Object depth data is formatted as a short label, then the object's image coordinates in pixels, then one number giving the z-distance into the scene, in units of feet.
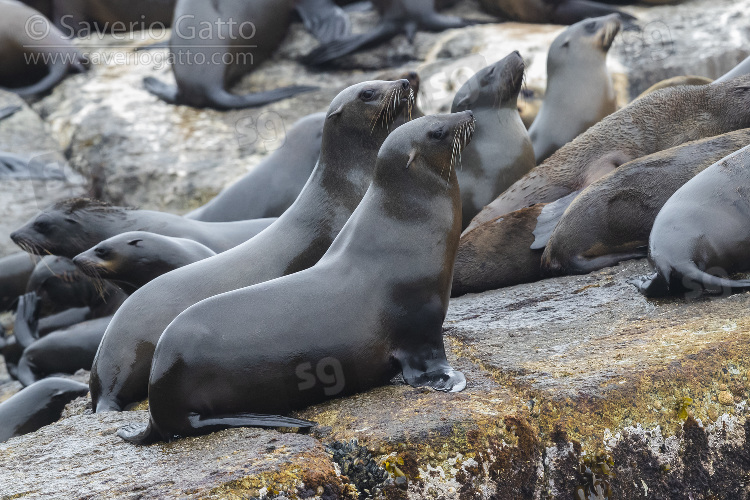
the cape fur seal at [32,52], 73.00
